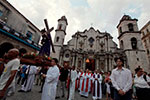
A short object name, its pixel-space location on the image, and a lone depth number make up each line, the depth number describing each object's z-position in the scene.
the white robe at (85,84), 6.00
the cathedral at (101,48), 16.58
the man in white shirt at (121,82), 2.14
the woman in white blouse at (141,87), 2.98
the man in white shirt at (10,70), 1.76
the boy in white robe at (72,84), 4.53
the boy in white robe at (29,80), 4.93
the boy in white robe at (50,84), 2.96
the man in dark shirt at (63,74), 5.24
